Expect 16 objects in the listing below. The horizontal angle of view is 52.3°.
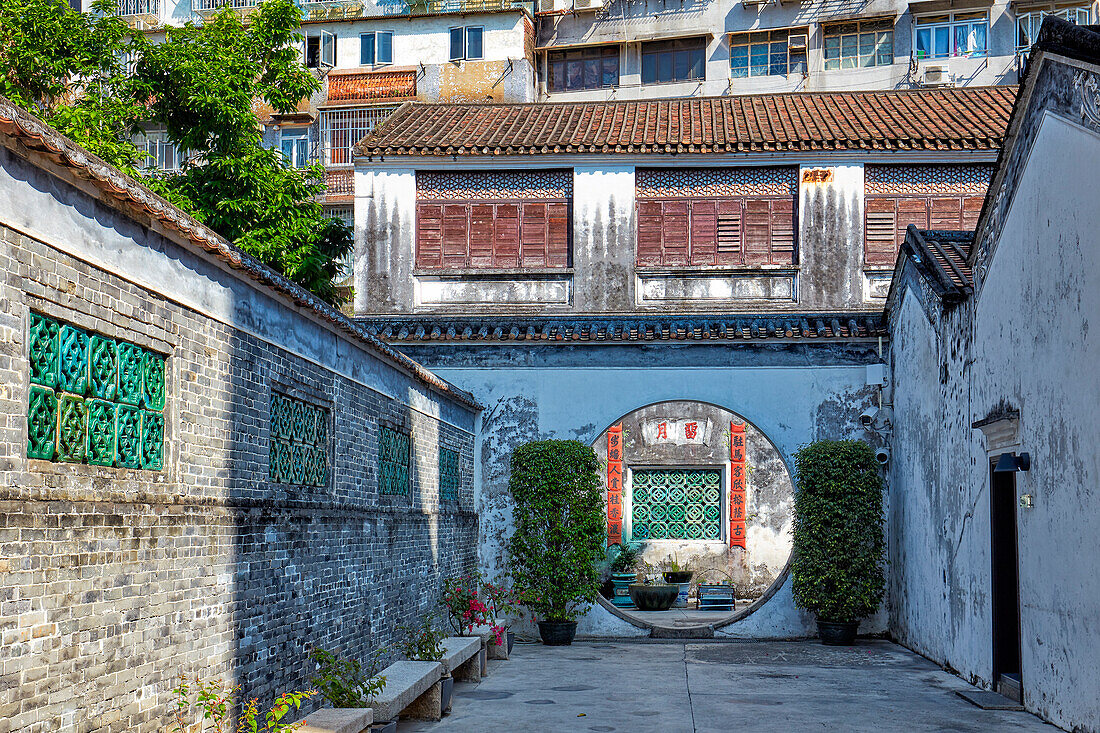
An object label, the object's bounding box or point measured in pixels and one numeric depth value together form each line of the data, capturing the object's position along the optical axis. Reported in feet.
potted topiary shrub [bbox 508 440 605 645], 42.45
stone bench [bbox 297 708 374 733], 18.30
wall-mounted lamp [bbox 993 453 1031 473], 26.73
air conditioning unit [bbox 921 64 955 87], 87.92
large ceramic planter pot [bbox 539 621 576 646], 42.50
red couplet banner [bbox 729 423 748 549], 65.36
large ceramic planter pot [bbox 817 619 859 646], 41.75
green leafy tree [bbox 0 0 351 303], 47.34
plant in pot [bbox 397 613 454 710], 27.04
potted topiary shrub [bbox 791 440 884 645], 41.47
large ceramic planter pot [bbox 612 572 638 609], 62.39
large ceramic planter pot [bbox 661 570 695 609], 63.62
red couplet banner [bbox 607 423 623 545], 65.87
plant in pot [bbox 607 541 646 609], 62.59
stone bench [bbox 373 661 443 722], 22.53
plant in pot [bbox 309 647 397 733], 20.98
